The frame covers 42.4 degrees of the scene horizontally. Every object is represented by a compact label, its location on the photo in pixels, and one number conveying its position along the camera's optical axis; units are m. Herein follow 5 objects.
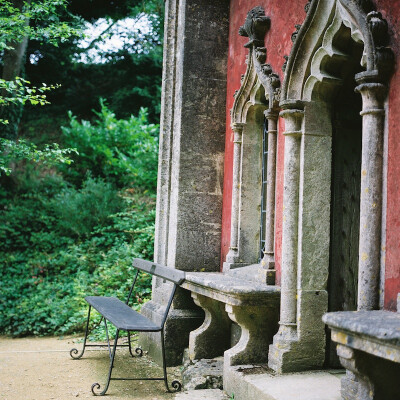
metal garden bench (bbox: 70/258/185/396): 4.93
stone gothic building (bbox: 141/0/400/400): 3.55
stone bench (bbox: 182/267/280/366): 4.70
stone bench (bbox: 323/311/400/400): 2.72
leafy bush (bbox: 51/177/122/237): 10.49
